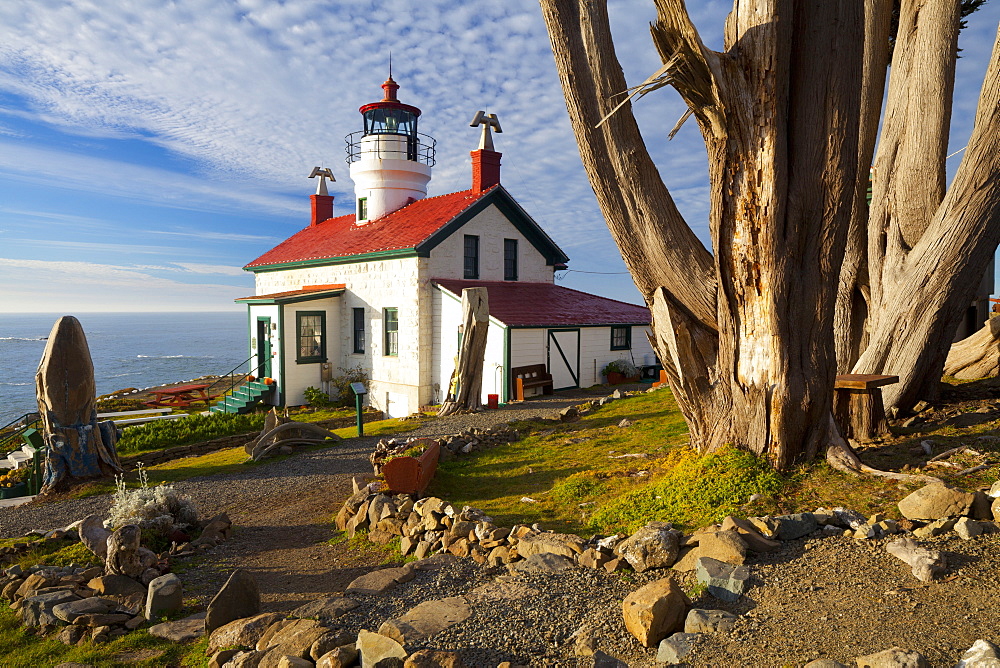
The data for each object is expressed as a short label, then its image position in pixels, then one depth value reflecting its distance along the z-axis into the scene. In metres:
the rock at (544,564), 4.97
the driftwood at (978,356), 9.80
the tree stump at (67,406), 10.10
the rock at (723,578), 4.14
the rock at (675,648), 3.55
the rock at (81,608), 5.00
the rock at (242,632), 4.43
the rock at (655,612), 3.80
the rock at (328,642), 3.97
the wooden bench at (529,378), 17.06
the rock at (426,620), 4.04
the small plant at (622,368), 19.67
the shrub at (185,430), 14.70
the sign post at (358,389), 12.38
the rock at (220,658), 4.19
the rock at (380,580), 5.08
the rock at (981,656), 3.00
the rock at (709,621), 3.77
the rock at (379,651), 3.72
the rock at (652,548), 4.75
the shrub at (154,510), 7.00
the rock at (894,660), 3.06
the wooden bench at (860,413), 7.44
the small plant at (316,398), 20.91
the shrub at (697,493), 5.79
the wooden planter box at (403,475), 7.64
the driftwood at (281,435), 12.12
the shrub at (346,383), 21.25
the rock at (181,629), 4.73
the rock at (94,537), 6.64
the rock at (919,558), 4.02
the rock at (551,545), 5.20
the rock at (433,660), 3.65
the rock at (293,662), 3.81
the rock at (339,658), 3.84
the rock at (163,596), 5.10
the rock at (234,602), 4.81
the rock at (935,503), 4.75
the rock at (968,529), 4.47
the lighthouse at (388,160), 23.44
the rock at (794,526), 4.85
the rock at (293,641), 4.01
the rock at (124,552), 5.79
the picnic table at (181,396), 23.41
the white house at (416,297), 18.86
